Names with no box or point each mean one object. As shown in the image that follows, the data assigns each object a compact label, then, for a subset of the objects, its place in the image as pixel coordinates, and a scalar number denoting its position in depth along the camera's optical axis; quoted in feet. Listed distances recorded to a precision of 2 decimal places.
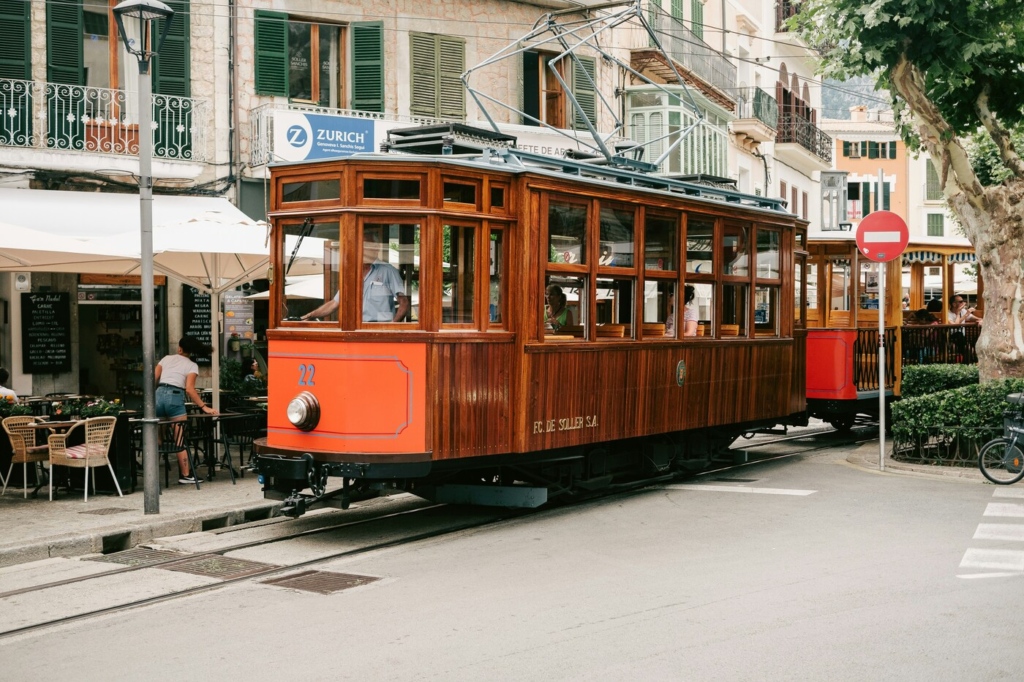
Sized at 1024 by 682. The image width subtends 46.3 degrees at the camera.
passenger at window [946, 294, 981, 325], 62.85
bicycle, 37.99
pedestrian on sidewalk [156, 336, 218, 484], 39.63
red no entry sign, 42.52
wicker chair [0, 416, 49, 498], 36.11
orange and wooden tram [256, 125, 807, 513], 29.58
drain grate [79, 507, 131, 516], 33.64
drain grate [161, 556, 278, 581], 26.35
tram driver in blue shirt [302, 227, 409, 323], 29.76
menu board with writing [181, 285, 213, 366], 59.52
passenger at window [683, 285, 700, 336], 38.34
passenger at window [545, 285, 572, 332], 32.76
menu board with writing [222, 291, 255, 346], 61.26
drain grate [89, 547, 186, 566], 28.14
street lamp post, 32.99
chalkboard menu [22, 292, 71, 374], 54.95
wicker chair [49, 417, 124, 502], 35.73
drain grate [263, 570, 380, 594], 24.64
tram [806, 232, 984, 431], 52.19
